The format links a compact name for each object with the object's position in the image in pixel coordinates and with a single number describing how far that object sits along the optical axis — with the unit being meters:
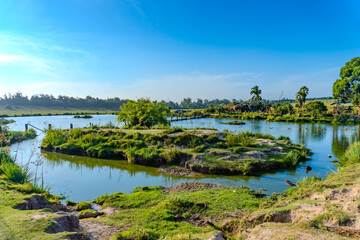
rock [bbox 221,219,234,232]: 5.49
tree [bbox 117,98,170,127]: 24.31
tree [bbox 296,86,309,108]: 65.94
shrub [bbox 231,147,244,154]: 13.70
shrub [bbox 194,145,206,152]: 14.03
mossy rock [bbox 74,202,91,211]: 7.45
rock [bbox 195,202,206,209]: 7.01
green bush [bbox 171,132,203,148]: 15.30
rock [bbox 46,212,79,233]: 4.40
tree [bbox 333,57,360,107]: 47.50
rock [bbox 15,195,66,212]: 5.39
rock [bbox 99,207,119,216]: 6.88
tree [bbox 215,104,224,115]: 71.28
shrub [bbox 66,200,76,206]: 7.95
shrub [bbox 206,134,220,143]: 15.76
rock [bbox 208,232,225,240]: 4.55
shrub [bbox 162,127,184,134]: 17.92
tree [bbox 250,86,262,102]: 82.06
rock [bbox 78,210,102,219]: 6.59
